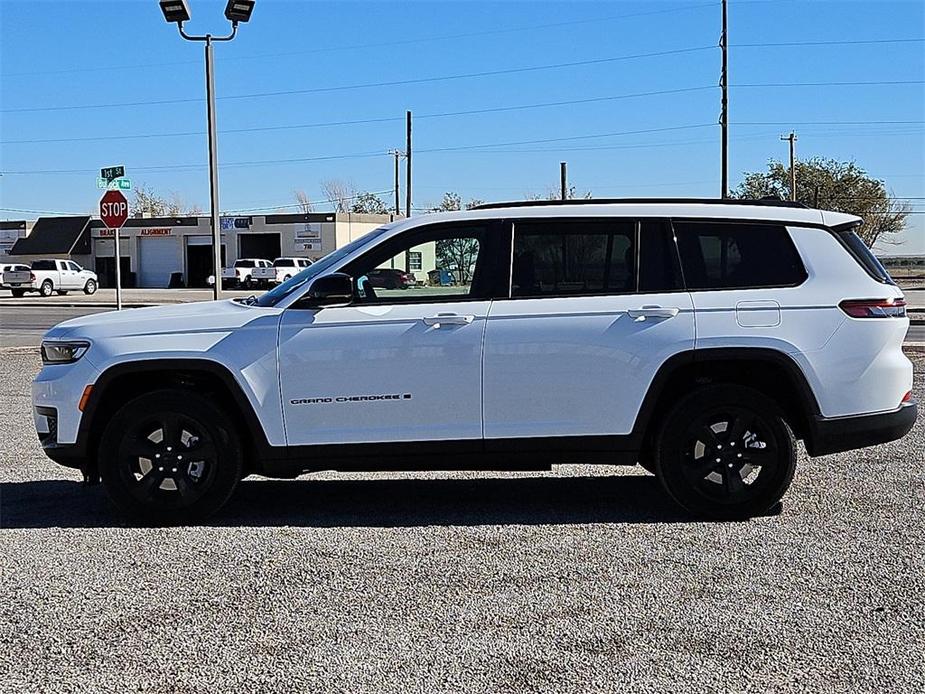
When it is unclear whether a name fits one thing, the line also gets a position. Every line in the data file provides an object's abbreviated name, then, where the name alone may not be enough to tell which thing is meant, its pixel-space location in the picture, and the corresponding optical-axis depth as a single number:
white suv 6.72
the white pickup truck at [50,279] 52.78
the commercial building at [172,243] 71.00
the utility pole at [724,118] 40.38
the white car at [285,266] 59.34
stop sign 18.81
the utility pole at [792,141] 67.07
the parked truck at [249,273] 59.88
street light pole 19.44
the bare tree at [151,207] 120.75
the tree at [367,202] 111.88
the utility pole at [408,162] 68.92
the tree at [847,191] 85.00
